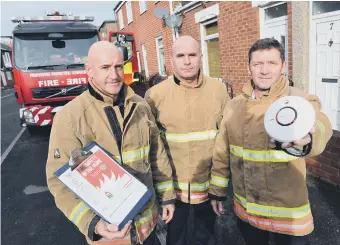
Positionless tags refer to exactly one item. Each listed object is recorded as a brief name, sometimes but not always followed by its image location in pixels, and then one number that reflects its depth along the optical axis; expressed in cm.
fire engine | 585
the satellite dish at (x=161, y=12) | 853
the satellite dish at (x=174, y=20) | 849
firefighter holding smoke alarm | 168
